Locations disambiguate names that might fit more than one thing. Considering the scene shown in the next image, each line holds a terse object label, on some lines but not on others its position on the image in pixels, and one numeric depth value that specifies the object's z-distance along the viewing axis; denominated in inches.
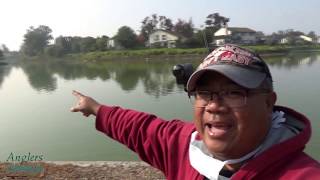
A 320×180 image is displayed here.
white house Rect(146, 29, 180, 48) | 1524.9
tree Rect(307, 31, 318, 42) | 2027.2
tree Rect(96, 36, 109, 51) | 1597.5
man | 28.3
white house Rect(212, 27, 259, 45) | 1543.6
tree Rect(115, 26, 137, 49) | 1476.5
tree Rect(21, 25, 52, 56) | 1998.8
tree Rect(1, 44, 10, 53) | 2654.7
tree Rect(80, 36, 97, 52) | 1649.0
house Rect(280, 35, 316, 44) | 1652.1
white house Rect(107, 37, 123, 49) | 1511.6
